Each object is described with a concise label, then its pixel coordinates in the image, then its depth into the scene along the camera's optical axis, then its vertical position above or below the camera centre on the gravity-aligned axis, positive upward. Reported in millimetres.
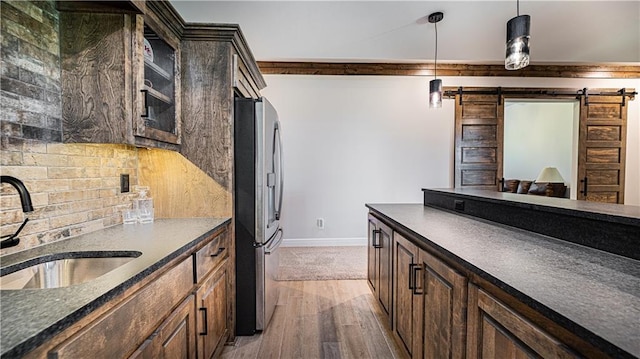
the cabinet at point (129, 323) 759 -468
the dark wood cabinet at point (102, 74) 1420 +456
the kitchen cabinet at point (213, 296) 1560 -720
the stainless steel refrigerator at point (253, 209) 2084 -262
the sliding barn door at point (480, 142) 4762 +503
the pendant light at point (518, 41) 1848 +831
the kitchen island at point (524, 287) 649 -305
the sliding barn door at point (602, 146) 4816 +460
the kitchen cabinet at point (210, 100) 1956 +469
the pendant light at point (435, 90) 3408 +952
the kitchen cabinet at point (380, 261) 2113 -692
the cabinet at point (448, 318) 814 -516
